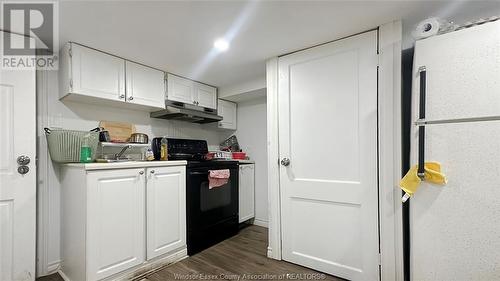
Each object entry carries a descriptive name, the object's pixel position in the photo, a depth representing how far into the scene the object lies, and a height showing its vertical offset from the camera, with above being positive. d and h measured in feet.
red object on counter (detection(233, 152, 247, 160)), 10.77 -0.67
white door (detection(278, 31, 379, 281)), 5.69 -0.44
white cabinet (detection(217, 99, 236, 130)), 10.84 +1.41
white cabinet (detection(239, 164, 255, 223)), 9.96 -2.36
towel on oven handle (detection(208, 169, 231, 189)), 8.14 -1.36
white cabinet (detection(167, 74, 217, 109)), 8.59 +2.10
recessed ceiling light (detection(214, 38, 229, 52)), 6.11 +2.80
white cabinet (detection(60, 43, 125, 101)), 6.07 +2.03
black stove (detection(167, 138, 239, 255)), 7.59 -2.16
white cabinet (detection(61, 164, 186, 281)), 5.41 -2.14
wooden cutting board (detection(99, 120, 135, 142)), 7.68 +0.48
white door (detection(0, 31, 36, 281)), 5.30 -0.86
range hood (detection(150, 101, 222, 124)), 8.36 +1.15
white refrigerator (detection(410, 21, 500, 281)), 4.11 -0.31
